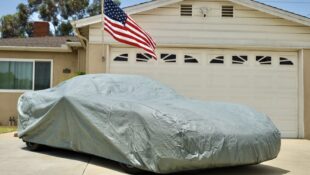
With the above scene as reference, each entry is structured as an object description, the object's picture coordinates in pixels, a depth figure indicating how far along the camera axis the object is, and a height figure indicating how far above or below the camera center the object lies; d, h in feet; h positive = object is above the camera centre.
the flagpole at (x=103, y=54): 26.45 +3.64
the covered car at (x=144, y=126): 12.67 -1.48
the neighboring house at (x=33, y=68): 35.21 +3.05
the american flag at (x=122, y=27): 24.57 +5.53
